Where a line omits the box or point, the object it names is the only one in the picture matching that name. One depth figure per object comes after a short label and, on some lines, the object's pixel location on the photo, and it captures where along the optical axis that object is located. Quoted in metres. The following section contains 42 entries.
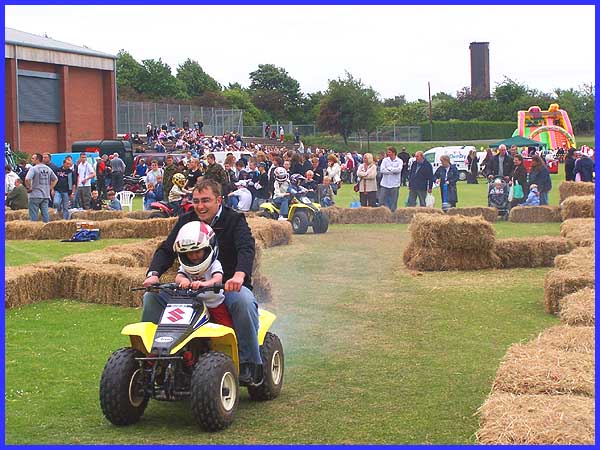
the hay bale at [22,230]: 21.55
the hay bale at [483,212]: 24.08
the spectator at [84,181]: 26.02
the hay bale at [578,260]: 11.25
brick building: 53.81
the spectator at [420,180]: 25.00
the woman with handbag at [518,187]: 25.06
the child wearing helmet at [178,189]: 17.78
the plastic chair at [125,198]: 30.64
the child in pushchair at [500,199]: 24.86
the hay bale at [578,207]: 21.44
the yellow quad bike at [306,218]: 21.94
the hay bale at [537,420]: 5.25
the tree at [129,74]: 96.94
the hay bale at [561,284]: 10.62
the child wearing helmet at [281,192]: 22.47
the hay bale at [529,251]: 15.38
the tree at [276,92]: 101.06
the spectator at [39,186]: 21.83
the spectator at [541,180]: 24.69
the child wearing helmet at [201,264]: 7.06
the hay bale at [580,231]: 14.22
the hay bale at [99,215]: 24.45
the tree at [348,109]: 78.88
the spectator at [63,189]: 25.27
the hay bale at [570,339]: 7.32
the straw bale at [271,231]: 18.20
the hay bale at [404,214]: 24.05
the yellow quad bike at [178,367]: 6.61
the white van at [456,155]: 50.31
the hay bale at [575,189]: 25.88
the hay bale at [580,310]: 8.45
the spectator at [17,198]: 25.67
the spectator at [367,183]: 25.50
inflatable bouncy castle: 60.84
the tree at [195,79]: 107.81
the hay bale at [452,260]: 15.34
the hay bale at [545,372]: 6.26
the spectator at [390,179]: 24.59
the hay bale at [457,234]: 15.30
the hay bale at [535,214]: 23.59
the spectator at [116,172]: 32.53
